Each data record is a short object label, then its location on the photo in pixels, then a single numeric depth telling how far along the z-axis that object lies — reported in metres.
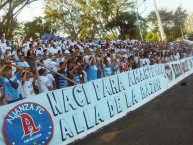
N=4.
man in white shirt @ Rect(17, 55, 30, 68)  10.24
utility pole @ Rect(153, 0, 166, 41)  35.23
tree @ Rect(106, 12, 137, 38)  58.75
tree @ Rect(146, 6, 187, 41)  84.56
